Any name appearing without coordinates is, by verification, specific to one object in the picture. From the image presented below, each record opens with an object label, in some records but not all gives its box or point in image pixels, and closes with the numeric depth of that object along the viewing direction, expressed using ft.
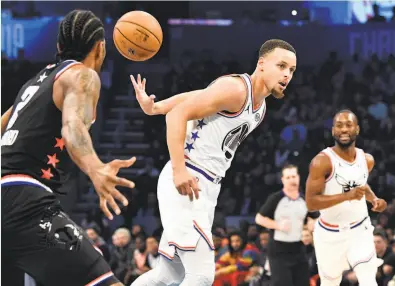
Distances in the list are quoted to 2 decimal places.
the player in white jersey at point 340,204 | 39.71
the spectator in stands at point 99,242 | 61.91
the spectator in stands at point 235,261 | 56.26
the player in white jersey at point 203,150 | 27.89
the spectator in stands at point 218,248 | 60.39
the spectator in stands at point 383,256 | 50.79
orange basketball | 31.84
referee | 46.83
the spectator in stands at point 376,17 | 100.01
